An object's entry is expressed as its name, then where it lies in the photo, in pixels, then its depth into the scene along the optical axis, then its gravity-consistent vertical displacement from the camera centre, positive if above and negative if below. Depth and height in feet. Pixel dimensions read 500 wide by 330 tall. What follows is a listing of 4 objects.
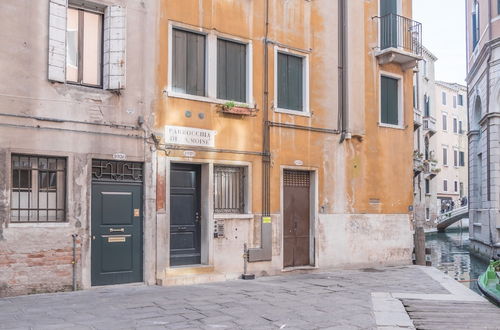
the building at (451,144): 188.75 +17.63
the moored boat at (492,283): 38.00 -6.29
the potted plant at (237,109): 42.29 +6.41
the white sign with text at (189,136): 39.60 +4.15
